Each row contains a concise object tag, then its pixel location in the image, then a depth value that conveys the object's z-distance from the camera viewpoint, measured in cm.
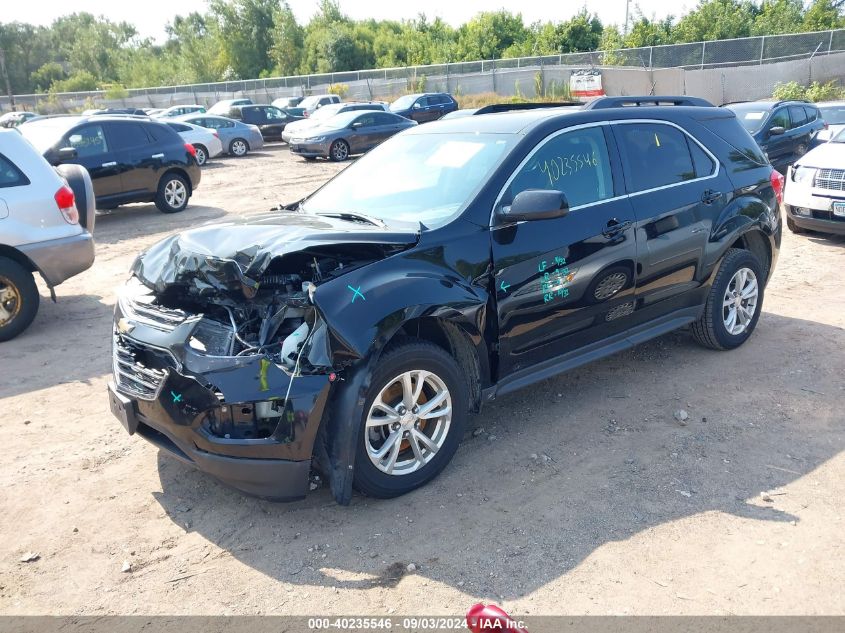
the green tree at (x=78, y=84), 6346
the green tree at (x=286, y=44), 6172
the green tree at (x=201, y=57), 6606
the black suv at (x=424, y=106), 2727
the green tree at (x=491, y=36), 5247
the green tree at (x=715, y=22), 4322
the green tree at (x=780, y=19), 4206
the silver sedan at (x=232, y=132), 2299
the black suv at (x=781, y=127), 1332
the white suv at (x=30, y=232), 656
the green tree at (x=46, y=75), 7006
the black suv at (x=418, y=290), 346
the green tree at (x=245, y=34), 6475
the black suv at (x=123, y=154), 1203
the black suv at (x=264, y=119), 2673
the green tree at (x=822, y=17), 4081
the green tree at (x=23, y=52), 7312
